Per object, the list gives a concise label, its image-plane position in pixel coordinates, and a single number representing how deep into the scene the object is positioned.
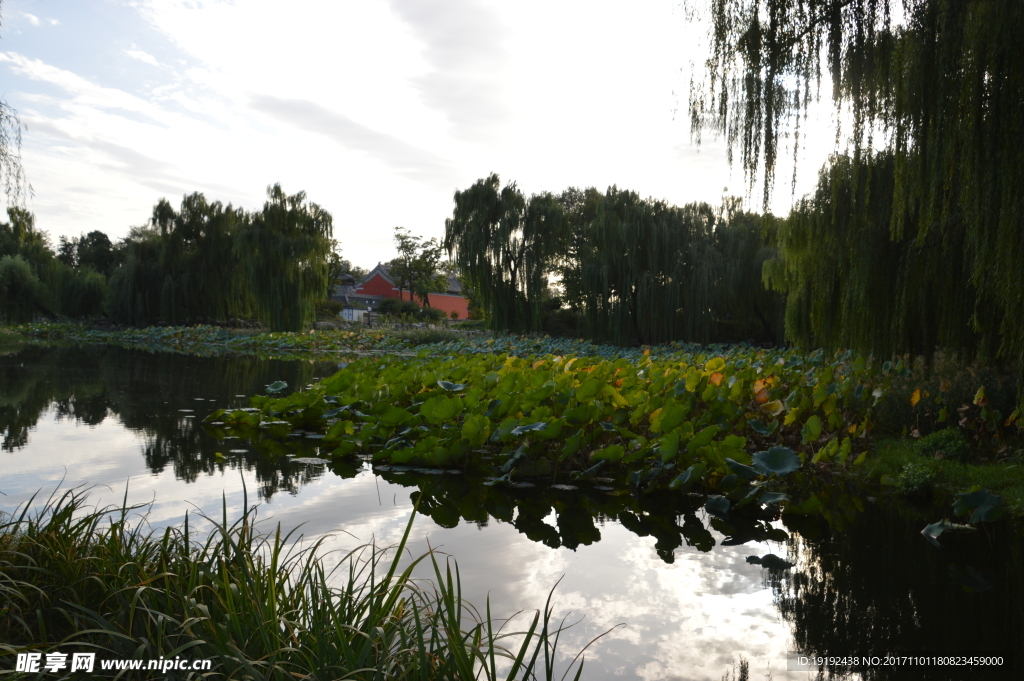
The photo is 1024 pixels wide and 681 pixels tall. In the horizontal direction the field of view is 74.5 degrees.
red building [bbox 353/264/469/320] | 53.28
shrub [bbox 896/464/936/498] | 4.04
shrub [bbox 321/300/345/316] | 37.20
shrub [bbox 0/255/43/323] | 25.08
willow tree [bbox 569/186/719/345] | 16.06
